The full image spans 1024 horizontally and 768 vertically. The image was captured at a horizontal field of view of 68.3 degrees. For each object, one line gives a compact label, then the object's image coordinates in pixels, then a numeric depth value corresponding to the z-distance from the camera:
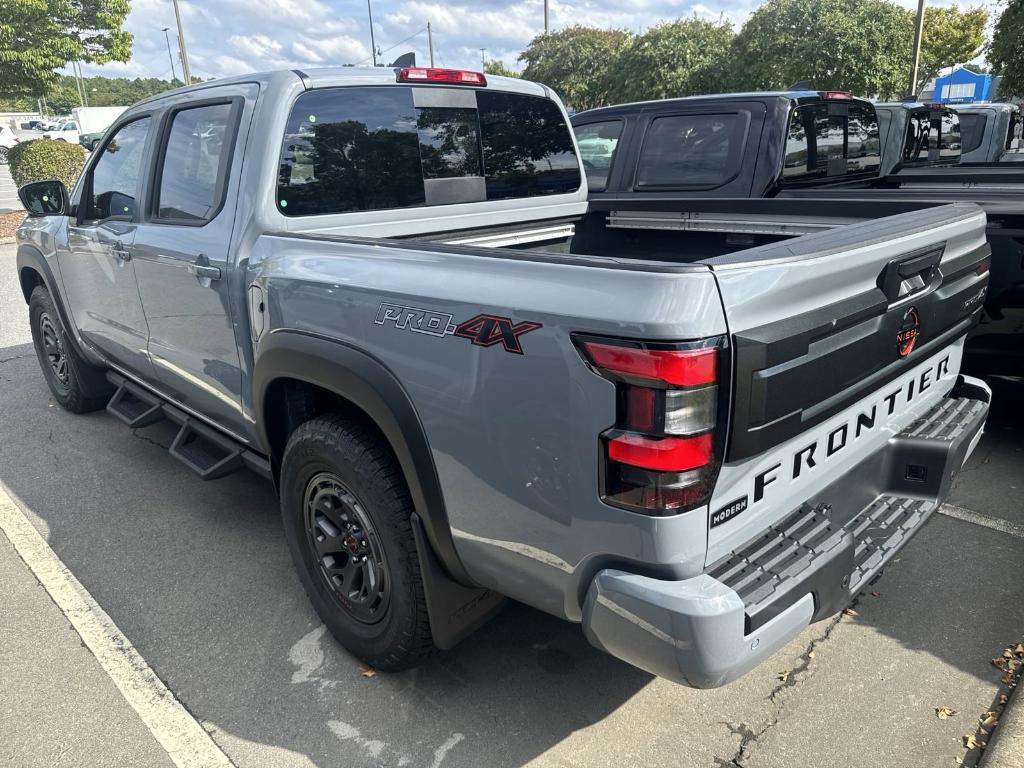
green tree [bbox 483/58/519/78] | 54.41
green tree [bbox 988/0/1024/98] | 13.13
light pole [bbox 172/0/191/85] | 24.04
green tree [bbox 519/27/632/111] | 33.97
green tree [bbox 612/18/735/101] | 24.97
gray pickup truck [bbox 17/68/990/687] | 1.71
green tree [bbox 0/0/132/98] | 16.14
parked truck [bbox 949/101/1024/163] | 10.03
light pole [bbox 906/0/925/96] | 18.47
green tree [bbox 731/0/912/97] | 20.02
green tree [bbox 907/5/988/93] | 31.28
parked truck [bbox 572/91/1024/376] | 3.32
